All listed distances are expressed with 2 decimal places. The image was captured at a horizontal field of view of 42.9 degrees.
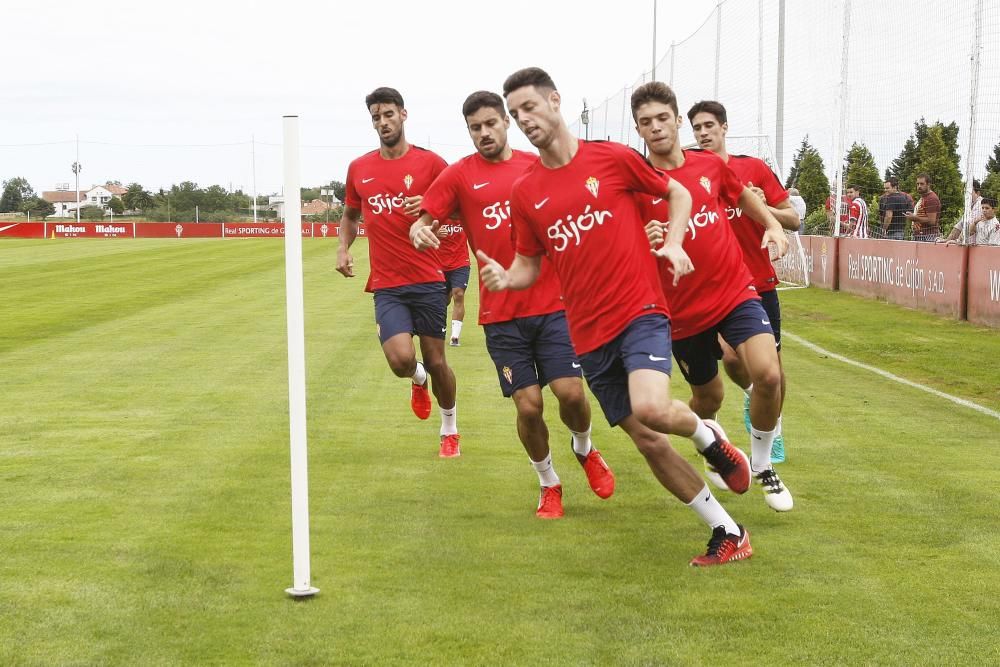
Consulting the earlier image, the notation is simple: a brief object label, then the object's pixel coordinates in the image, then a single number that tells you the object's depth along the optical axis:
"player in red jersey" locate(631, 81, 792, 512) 6.98
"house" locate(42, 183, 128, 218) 181.12
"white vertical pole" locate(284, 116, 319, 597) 5.04
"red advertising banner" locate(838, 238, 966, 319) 20.00
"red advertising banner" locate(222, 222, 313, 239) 87.06
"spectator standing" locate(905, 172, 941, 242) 21.44
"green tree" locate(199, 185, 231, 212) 94.31
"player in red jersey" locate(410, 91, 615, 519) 7.37
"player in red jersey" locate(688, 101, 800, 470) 8.18
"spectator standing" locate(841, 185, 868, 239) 25.70
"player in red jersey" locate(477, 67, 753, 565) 5.97
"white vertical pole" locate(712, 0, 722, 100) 35.97
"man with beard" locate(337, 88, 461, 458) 9.29
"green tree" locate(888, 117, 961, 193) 23.03
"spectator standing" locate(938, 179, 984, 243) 19.30
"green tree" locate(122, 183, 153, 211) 106.50
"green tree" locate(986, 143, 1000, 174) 20.52
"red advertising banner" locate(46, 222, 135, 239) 84.75
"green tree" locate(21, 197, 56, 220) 109.31
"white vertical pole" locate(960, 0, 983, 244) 19.62
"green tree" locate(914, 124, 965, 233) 21.78
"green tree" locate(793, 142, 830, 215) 29.69
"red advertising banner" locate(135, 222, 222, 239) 85.75
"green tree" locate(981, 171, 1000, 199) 20.49
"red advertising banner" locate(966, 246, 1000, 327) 18.27
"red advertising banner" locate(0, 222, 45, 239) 83.44
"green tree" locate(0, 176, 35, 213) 127.64
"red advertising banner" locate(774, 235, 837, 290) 27.36
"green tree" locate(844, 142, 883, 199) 26.67
